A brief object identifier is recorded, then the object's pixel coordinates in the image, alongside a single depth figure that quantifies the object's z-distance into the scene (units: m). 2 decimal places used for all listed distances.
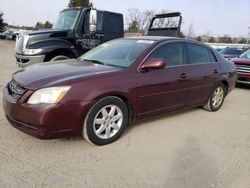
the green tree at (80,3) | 33.88
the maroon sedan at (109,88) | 2.62
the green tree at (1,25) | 44.85
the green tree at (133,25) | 43.02
